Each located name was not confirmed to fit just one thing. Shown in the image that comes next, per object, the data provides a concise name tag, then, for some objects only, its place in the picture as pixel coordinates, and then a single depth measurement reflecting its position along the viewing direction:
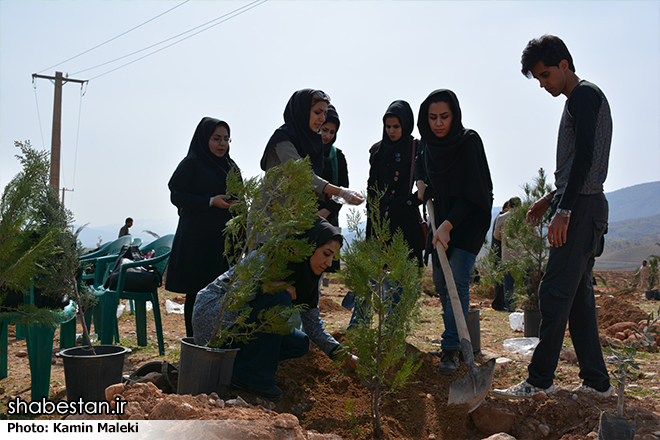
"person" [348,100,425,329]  3.96
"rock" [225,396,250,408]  2.28
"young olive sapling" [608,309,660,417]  1.87
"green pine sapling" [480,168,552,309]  5.35
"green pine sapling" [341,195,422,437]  2.38
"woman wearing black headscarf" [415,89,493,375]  3.30
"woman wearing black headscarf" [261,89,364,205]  3.54
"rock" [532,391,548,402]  2.64
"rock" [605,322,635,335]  5.18
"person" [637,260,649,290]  12.74
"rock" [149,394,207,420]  1.90
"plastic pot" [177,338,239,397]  2.30
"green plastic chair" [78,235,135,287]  5.32
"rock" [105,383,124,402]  2.12
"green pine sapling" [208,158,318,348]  2.54
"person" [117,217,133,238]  11.06
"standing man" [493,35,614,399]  2.65
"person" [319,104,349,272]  4.14
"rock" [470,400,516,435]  2.54
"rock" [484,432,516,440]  2.18
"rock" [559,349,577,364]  3.78
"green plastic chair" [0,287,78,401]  2.78
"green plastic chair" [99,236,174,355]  3.98
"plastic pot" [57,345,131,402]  2.40
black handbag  4.27
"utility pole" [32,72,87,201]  13.32
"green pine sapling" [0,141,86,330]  2.42
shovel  2.59
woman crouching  2.66
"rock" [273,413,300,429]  1.91
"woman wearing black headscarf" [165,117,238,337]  3.90
